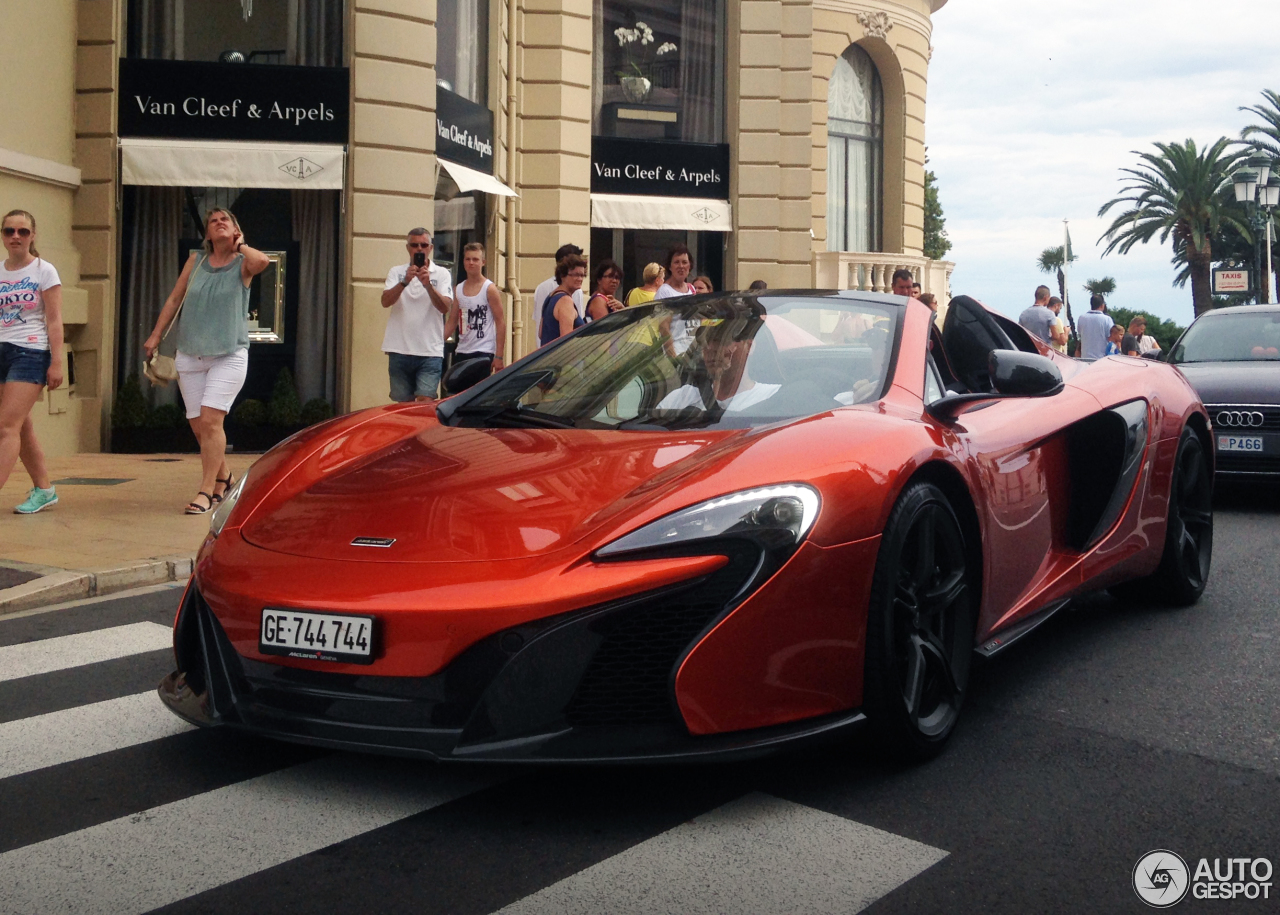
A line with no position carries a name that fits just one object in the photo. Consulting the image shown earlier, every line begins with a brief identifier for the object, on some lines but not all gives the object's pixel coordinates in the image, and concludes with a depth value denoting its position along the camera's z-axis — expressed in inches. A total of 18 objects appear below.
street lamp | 1133.1
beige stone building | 519.8
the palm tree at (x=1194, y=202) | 1908.2
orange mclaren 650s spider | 117.0
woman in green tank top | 334.0
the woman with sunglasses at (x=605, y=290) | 406.0
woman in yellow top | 462.3
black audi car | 369.7
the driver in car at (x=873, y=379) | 156.9
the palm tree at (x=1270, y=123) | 2023.9
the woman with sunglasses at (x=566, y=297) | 393.4
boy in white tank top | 410.3
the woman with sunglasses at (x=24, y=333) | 317.4
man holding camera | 388.5
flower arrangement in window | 777.6
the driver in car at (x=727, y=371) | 158.7
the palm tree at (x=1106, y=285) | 3964.1
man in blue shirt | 759.1
